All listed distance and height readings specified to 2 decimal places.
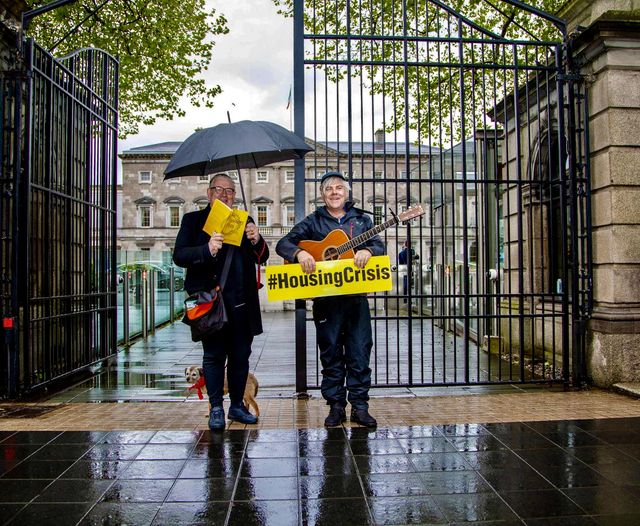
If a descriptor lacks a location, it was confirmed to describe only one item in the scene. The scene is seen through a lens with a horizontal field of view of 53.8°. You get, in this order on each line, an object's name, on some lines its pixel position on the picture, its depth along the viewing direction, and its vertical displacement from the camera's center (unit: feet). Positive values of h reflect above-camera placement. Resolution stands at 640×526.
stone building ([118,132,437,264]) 226.58 +28.60
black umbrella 16.71 +3.63
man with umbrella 17.30 -0.30
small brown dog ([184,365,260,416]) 18.40 -3.20
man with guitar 17.92 -1.14
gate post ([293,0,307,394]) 21.61 +3.95
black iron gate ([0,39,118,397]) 21.29 +2.49
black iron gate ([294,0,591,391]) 22.27 +2.79
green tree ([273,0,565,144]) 54.44 +21.78
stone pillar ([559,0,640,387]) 22.66 +2.87
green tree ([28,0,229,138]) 54.13 +21.36
